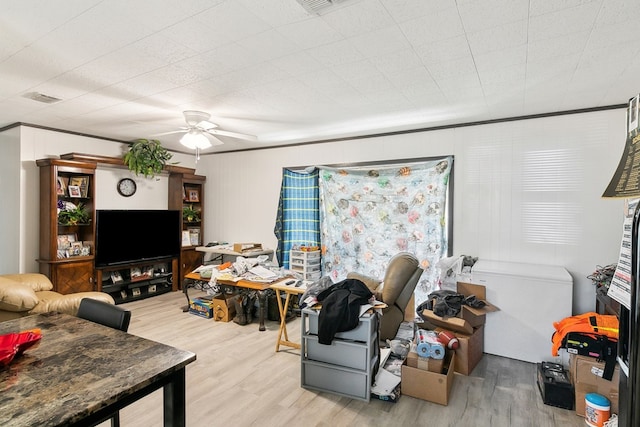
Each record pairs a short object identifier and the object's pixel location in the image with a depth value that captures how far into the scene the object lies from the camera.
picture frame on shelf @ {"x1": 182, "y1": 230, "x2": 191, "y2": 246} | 5.66
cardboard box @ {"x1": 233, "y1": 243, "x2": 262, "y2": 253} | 5.09
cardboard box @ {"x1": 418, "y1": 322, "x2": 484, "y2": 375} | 2.81
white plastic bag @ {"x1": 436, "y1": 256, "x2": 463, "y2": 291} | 3.40
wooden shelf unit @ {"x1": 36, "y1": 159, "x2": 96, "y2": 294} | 4.11
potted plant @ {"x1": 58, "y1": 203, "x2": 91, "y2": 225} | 4.31
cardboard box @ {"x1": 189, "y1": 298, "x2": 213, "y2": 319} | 4.18
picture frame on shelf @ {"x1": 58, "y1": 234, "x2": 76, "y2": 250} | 4.32
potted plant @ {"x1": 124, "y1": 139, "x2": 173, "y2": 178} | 4.81
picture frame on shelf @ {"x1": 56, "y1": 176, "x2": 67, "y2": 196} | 4.28
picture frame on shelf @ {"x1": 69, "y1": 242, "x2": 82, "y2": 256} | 4.37
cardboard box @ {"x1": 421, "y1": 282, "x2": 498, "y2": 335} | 2.88
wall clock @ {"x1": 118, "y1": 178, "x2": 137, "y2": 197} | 5.09
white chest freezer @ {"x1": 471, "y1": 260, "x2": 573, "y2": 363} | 2.89
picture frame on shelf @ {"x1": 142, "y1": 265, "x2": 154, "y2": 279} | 5.14
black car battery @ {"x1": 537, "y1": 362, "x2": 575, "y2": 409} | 2.33
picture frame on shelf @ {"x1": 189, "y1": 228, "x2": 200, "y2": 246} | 5.86
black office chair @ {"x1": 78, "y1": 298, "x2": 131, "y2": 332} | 1.72
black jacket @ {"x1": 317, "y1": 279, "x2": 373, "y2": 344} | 2.39
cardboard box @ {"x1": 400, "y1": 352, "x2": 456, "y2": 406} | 2.36
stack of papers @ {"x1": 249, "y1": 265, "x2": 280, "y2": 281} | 3.70
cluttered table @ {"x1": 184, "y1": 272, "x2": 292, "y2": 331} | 3.50
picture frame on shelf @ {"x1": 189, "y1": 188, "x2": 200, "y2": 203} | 5.98
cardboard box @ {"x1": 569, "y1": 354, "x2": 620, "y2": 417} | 2.18
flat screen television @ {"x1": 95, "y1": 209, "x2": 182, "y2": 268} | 4.62
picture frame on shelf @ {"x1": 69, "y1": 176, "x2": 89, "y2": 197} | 4.49
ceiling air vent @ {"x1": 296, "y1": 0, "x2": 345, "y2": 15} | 1.59
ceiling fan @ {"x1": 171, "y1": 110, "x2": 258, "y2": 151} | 3.51
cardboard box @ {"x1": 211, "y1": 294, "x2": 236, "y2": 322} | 4.04
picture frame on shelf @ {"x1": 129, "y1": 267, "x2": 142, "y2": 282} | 4.96
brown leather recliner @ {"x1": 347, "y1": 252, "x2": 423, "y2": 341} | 3.33
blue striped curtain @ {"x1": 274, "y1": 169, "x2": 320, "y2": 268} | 4.87
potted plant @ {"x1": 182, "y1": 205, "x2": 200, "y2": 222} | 5.78
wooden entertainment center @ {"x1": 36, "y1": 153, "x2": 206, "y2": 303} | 4.12
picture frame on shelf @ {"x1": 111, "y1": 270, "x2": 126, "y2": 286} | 4.79
